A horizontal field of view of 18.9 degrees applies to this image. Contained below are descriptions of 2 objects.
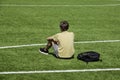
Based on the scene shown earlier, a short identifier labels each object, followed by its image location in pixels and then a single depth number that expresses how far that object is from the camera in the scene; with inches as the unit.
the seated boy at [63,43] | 451.2
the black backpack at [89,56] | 453.1
